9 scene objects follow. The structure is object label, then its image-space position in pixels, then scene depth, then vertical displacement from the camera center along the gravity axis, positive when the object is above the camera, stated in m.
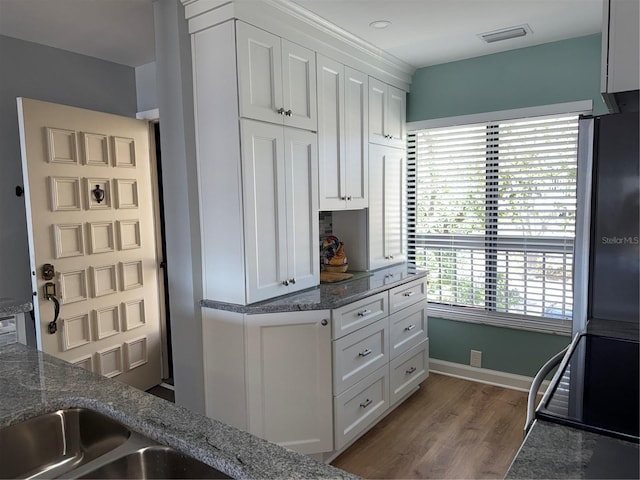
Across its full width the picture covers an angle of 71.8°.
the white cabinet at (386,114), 3.15 +0.67
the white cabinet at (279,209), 2.20 -0.01
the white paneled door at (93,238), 2.56 -0.17
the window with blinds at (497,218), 3.07 -0.13
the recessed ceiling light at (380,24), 2.58 +1.06
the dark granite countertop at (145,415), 0.85 -0.49
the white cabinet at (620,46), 1.36 +0.47
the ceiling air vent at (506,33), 2.76 +1.07
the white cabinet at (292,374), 2.21 -0.87
